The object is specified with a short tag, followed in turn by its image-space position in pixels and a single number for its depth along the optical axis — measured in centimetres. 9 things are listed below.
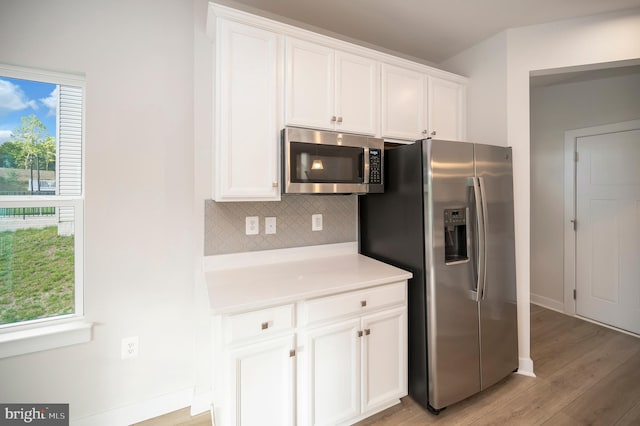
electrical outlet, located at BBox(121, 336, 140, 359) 170
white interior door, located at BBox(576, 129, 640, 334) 274
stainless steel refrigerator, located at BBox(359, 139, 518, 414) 172
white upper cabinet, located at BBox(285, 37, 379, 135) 173
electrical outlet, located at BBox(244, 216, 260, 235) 193
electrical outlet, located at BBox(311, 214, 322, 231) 217
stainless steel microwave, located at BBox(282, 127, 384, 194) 166
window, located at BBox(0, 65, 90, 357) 153
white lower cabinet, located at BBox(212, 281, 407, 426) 131
